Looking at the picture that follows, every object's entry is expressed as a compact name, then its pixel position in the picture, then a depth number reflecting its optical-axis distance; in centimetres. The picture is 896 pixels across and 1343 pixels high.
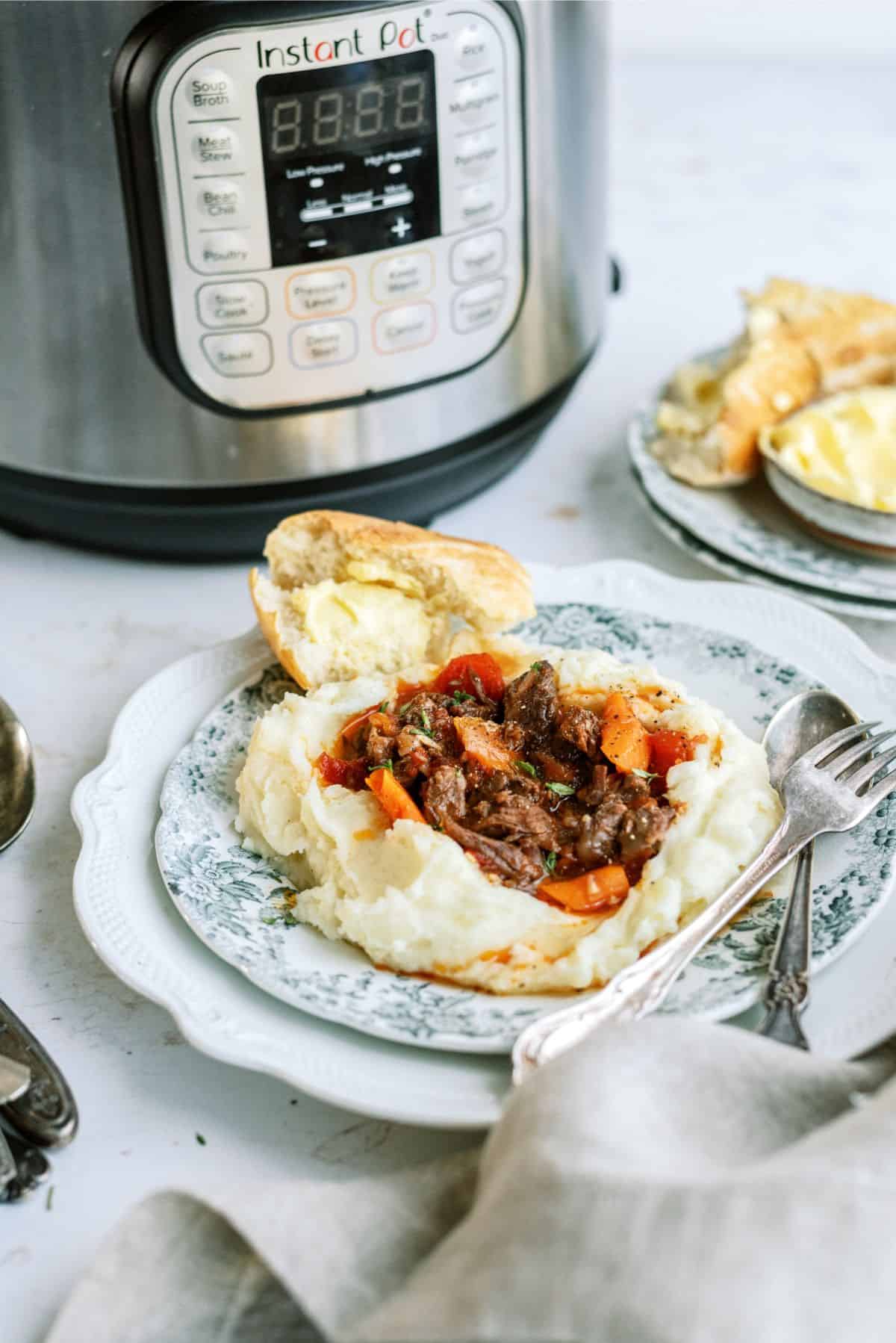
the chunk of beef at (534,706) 93
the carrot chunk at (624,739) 91
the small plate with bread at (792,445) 105
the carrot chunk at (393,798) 90
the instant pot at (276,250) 94
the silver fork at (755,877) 83
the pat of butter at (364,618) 97
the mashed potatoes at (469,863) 86
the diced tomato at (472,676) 95
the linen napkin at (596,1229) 75
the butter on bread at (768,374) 110
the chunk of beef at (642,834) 88
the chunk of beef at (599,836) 89
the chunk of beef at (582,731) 92
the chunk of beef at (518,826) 89
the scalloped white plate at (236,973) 83
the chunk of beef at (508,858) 88
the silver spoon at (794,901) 84
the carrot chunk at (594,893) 88
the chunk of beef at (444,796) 90
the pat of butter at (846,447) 106
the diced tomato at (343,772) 92
